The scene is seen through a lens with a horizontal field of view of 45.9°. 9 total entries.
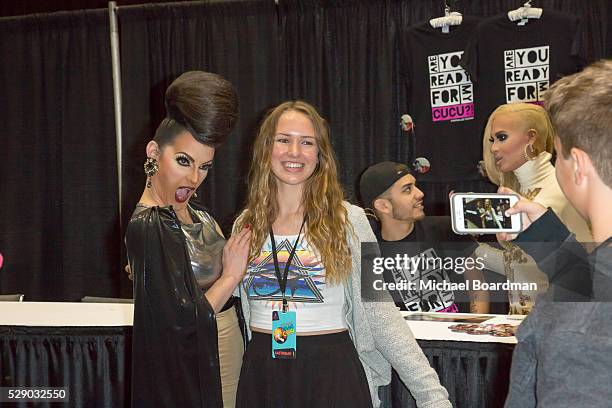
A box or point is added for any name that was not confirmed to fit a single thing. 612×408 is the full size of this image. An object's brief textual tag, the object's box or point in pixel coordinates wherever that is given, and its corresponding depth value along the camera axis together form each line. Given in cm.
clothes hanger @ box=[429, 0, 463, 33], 417
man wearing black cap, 294
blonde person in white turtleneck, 243
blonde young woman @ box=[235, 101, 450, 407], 188
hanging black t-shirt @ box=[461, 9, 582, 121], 397
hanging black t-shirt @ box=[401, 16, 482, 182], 422
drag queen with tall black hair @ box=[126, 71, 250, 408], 171
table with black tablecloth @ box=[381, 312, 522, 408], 232
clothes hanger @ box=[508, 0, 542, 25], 397
